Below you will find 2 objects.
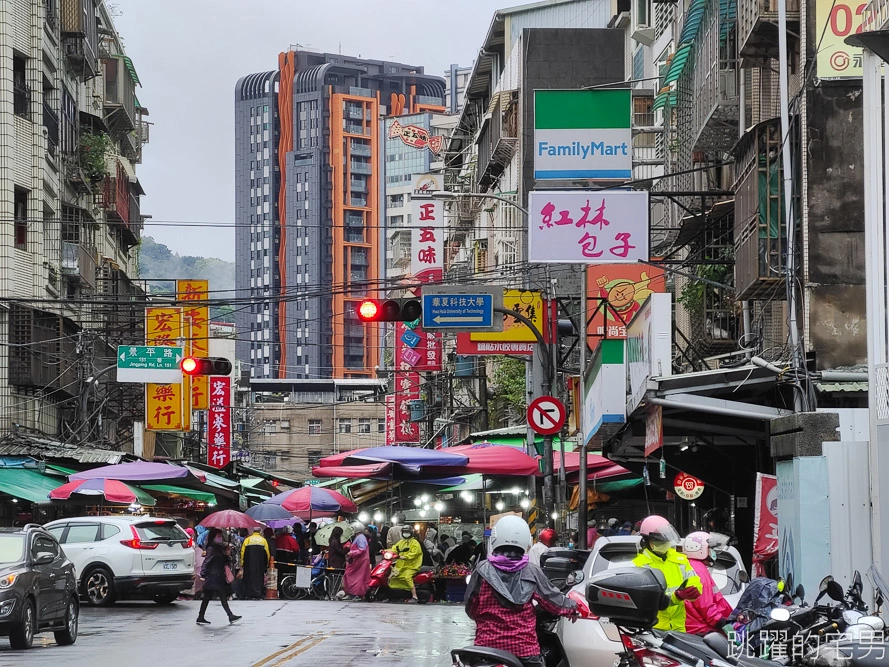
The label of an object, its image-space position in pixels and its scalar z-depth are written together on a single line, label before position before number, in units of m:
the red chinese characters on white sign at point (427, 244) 75.31
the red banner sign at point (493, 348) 35.19
